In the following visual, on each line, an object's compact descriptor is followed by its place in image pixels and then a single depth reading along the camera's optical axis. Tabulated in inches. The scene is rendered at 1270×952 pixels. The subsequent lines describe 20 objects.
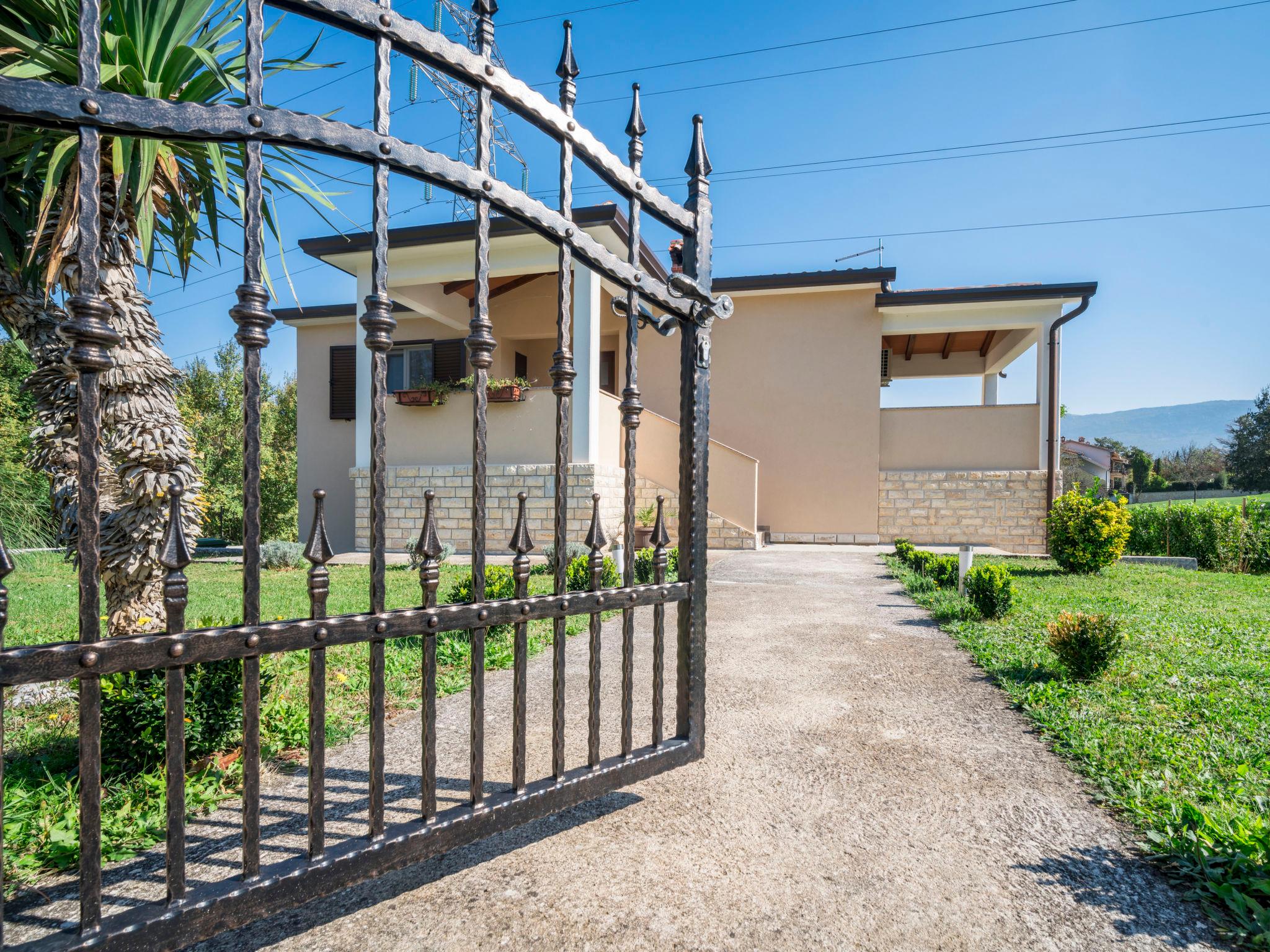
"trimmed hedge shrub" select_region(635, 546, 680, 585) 316.8
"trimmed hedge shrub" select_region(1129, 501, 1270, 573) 451.2
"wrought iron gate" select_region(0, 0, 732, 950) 54.3
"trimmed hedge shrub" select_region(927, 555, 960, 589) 310.5
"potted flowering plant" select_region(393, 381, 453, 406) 482.3
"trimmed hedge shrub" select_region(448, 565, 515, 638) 219.1
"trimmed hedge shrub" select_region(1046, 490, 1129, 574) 374.6
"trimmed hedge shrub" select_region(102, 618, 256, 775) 104.3
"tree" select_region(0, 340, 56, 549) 227.6
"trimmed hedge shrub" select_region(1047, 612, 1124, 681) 161.9
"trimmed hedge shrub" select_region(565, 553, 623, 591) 270.7
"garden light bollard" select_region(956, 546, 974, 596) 276.8
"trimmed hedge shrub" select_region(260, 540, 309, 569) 425.4
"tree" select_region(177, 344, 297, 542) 641.0
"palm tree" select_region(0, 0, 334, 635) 107.7
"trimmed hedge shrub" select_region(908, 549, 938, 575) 335.3
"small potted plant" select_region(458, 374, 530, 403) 458.0
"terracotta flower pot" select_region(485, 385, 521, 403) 460.1
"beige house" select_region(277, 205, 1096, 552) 472.7
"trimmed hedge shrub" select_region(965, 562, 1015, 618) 238.7
